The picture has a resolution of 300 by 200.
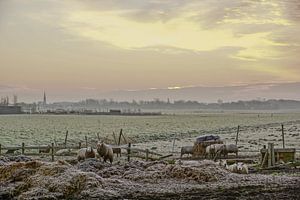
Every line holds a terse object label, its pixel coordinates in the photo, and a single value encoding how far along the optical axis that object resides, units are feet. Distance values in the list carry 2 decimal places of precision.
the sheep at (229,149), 97.60
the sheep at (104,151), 83.15
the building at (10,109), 610.89
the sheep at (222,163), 75.02
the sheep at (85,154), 83.41
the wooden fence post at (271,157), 79.05
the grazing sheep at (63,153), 92.32
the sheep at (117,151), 99.37
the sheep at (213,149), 96.84
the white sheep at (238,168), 71.41
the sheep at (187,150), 104.49
